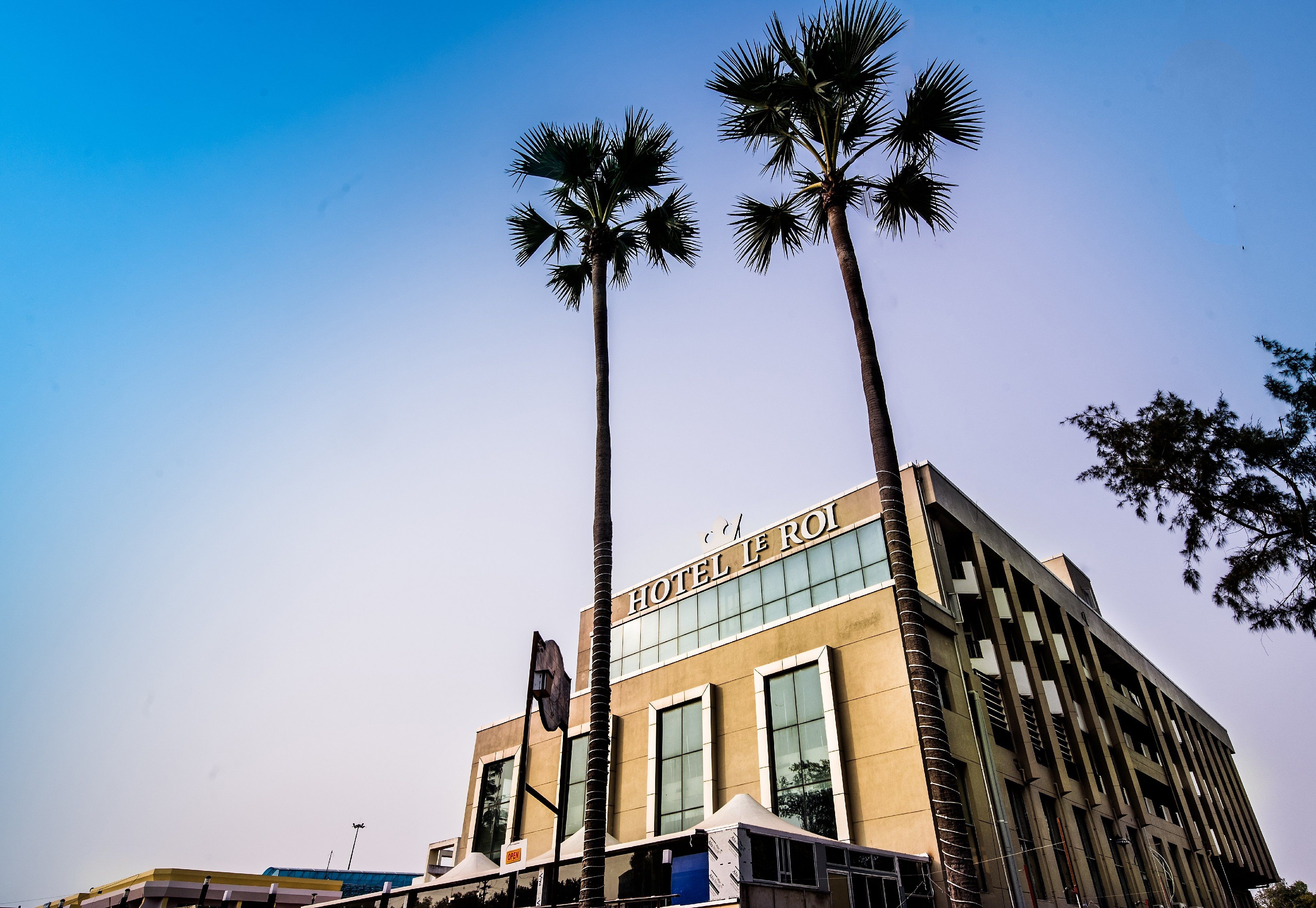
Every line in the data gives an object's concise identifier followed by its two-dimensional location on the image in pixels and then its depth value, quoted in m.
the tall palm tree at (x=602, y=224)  18.36
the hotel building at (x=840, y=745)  19.62
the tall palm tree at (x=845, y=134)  16.12
